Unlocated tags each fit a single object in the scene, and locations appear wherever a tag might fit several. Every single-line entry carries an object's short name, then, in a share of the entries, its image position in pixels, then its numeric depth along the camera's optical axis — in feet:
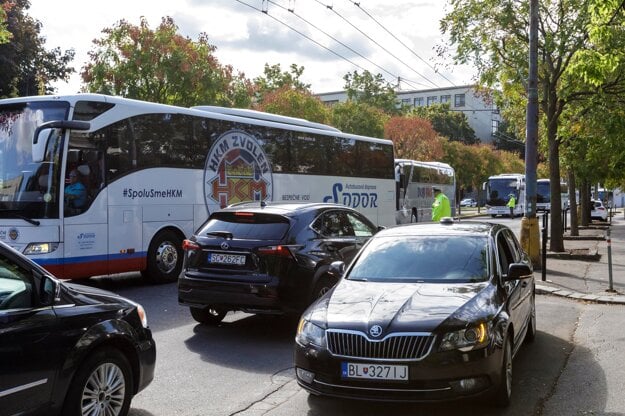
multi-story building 351.25
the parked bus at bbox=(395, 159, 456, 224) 93.71
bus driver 33.94
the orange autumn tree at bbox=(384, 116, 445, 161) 175.32
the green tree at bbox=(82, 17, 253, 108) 96.78
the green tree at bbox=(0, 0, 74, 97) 88.99
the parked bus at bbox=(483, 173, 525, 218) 161.48
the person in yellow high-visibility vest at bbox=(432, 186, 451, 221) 49.69
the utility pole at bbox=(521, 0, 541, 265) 46.78
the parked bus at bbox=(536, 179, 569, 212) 173.47
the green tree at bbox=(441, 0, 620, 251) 53.06
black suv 24.25
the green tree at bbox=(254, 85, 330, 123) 140.56
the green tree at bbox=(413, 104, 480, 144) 283.38
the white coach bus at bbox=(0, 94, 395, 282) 33.01
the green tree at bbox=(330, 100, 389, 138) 170.19
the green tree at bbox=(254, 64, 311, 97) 165.07
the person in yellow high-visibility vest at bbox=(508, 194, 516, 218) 155.97
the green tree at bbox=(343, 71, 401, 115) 211.61
